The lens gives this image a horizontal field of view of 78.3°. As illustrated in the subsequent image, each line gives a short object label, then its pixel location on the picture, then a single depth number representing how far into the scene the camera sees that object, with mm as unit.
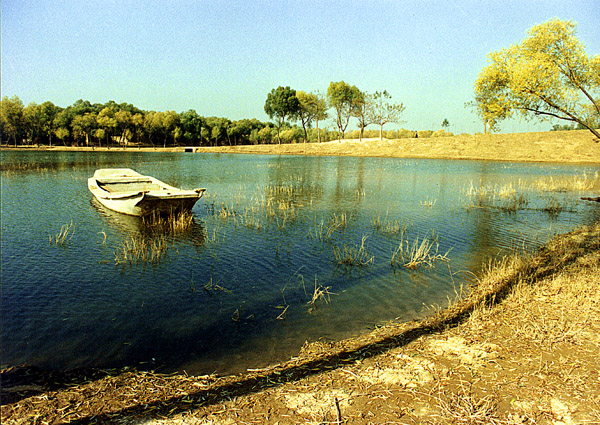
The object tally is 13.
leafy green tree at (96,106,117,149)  90250
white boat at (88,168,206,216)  14848
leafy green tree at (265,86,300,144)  102688
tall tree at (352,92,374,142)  91688
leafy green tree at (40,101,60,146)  87000
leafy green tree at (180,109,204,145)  111438
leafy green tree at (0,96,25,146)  78250
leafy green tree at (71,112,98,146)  89112
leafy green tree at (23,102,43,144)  82688
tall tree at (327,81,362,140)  97062
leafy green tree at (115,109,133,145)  93212
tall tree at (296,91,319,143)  104188
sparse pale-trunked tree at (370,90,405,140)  89275
